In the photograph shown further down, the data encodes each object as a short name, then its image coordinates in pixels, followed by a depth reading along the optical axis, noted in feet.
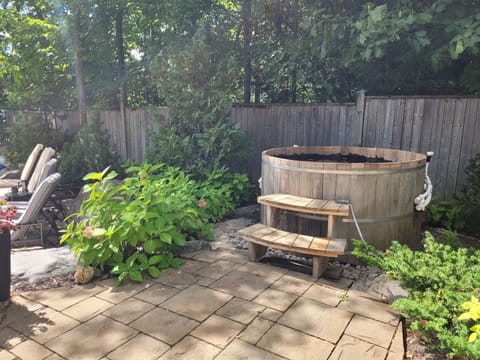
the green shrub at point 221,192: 13.66
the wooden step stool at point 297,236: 8.80
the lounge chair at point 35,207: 11.77
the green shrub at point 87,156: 21.39
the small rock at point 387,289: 8.03
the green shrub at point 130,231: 8.88
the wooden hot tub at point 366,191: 9.87
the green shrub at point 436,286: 5.61
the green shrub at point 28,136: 24.79
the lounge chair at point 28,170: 18.21
